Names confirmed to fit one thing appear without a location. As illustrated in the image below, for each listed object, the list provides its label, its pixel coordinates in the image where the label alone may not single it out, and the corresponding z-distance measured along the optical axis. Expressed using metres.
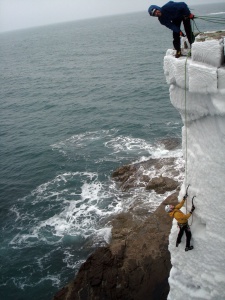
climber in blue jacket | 8.63
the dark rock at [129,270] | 15.39
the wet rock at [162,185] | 24.33
